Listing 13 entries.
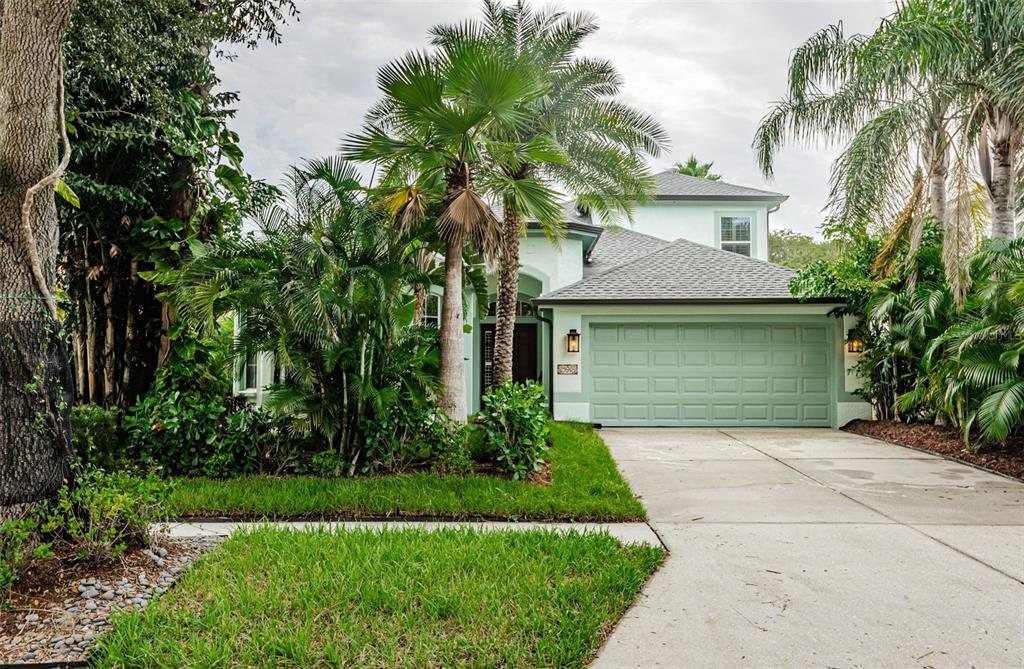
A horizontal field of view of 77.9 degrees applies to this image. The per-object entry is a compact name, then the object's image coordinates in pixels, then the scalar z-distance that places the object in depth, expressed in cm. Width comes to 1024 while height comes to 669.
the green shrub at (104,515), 381
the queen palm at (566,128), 971
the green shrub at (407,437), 698
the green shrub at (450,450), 712
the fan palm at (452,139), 685
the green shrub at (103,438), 677
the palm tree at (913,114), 909
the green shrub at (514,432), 702
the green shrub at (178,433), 700
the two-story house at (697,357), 1261
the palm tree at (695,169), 2750
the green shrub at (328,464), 682
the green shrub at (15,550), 342
